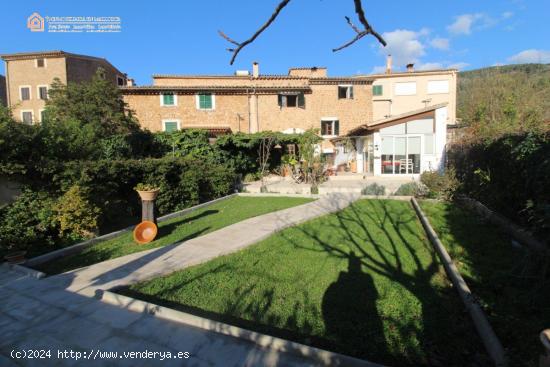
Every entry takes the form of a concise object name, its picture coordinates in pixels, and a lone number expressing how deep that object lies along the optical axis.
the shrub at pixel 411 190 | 12.13
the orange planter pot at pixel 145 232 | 6.84
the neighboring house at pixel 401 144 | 17.95
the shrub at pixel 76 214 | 6.68
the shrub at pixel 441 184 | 11.00
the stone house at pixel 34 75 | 32.03
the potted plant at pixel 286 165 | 21.42
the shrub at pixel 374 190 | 12.66
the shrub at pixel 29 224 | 6.10
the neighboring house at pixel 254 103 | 25.45
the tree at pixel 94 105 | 22.81
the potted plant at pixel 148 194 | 7.10
